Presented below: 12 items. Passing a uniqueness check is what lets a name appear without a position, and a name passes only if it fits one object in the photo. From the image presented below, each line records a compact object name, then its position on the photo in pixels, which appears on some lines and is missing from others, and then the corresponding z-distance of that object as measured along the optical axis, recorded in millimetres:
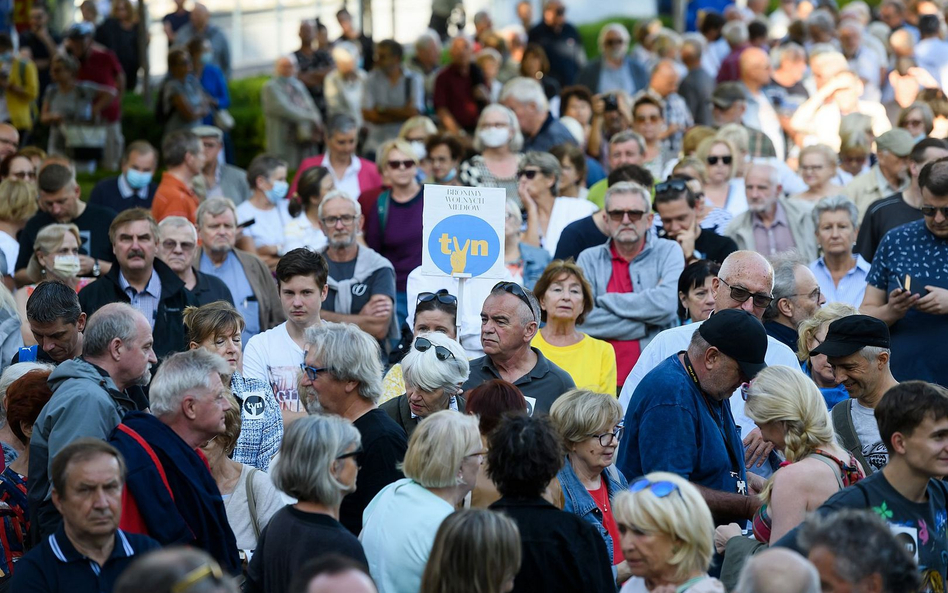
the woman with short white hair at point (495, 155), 21547
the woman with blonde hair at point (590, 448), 11102
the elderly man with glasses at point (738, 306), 13430
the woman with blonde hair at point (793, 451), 9812
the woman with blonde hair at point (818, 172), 21844
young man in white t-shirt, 14484
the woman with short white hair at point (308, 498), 9062
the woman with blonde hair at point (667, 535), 8641
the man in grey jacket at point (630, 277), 16672
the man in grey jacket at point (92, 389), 10570
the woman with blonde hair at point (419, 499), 9422
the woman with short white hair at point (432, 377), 11852
